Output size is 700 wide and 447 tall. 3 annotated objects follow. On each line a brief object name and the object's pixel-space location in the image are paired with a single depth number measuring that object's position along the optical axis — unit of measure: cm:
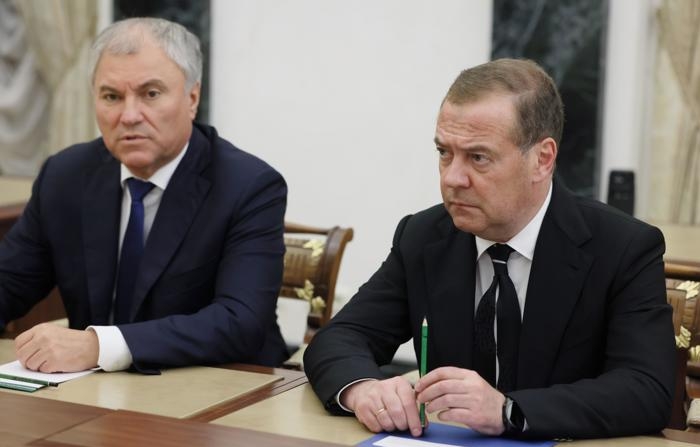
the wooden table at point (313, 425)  459
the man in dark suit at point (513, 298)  474
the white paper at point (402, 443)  447
